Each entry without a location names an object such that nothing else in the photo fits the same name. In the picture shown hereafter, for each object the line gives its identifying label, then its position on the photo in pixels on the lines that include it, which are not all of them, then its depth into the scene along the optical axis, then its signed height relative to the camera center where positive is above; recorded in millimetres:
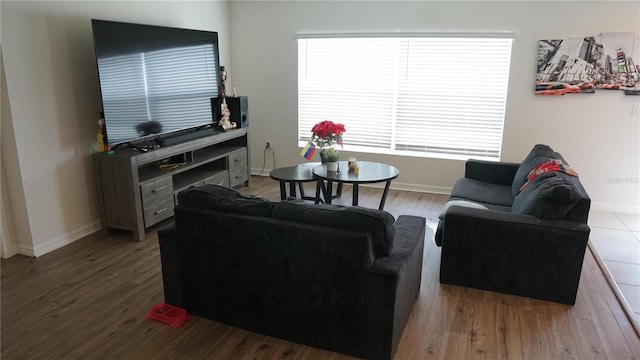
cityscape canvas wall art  4562 +180
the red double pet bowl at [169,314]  2752 -1402
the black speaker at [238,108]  5488 -319
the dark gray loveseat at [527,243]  2920 -1032
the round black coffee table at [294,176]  4156 -855
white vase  4273 -773
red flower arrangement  4195 -468
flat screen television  3797 +25
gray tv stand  3904 -909
